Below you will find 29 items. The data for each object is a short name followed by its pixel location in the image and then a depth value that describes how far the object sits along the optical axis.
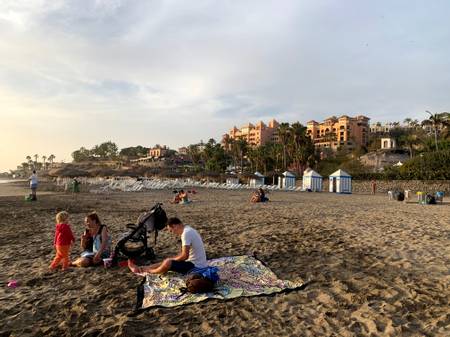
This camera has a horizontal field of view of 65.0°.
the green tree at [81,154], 134.50
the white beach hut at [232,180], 42.30
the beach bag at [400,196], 22.92
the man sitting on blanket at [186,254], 4.95
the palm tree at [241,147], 71.19
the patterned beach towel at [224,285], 4.33
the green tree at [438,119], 50.31
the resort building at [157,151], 126.19
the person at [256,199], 18.67
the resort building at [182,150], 149.18
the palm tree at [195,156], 81.36
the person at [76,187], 27.02
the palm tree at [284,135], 58.00
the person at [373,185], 34.94
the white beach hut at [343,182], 34.38
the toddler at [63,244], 5.68
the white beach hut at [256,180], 39.79
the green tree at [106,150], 128.56
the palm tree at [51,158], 171.50
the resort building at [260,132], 124.38
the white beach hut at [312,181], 35.94
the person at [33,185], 19.09
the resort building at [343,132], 97.50
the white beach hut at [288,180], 39.06
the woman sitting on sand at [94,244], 5.79
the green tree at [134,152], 126.12
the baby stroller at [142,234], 5.92
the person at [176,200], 18.33
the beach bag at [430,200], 19.84
